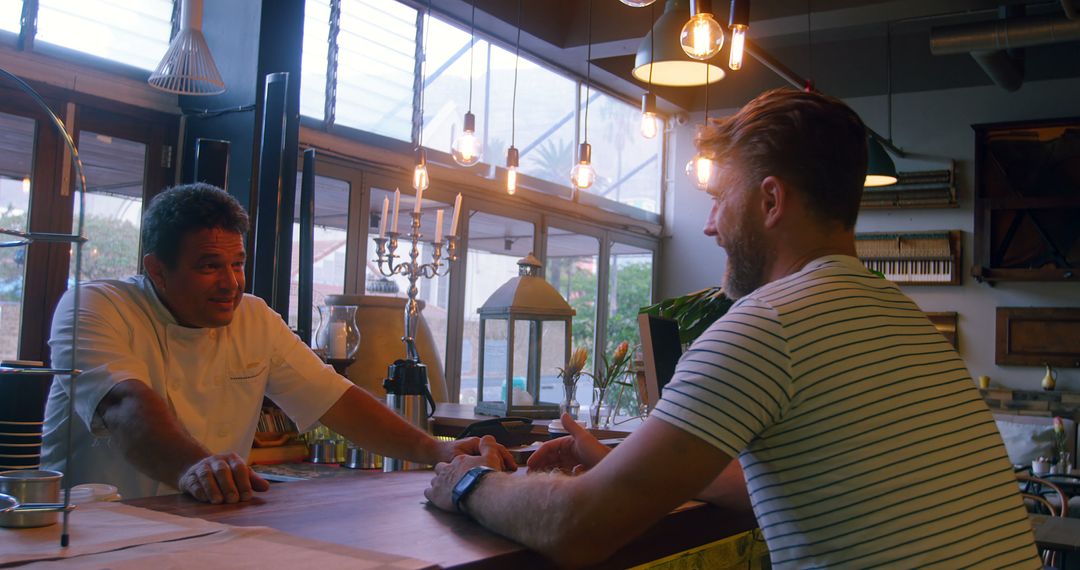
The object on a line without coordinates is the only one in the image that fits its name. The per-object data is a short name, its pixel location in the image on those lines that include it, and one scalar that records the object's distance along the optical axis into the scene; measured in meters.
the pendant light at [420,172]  3.82
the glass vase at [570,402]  3.43
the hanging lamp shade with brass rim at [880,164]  6.04
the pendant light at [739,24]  3.29
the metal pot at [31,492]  1.19
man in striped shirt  1.20
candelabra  2.48
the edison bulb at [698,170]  4.96
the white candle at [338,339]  3.32
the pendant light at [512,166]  5.01
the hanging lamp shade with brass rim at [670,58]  4.05
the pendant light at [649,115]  4.82
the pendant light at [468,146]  4.54
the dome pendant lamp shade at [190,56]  3.92
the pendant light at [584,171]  5.04
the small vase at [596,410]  3.48
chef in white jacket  2.03
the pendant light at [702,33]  3.11
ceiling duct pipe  6.04
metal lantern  3.53
